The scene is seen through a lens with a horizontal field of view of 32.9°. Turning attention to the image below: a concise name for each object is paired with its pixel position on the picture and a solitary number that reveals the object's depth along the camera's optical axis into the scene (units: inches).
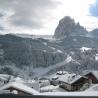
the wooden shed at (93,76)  2392.2
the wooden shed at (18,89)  1677.1
